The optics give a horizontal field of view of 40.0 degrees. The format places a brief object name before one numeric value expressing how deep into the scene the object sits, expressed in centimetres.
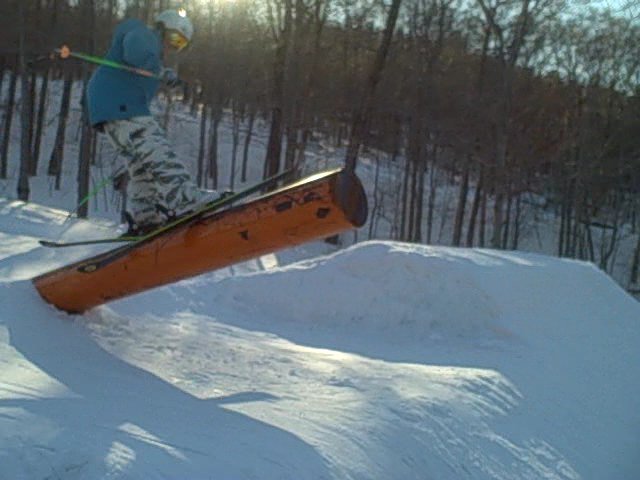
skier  613
